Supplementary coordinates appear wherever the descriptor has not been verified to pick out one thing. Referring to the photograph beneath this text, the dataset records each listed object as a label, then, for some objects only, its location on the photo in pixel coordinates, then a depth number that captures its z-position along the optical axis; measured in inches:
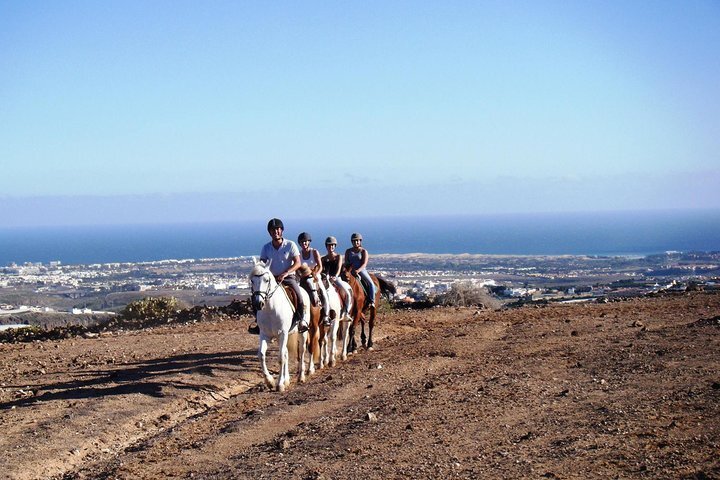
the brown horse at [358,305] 701.9
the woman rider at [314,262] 622.2
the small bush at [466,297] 1212.5
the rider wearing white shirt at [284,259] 574.9
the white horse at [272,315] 531.2
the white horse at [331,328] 645.3
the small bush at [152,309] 1125.4
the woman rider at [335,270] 674.2
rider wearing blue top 729.6
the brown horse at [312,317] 603.8
